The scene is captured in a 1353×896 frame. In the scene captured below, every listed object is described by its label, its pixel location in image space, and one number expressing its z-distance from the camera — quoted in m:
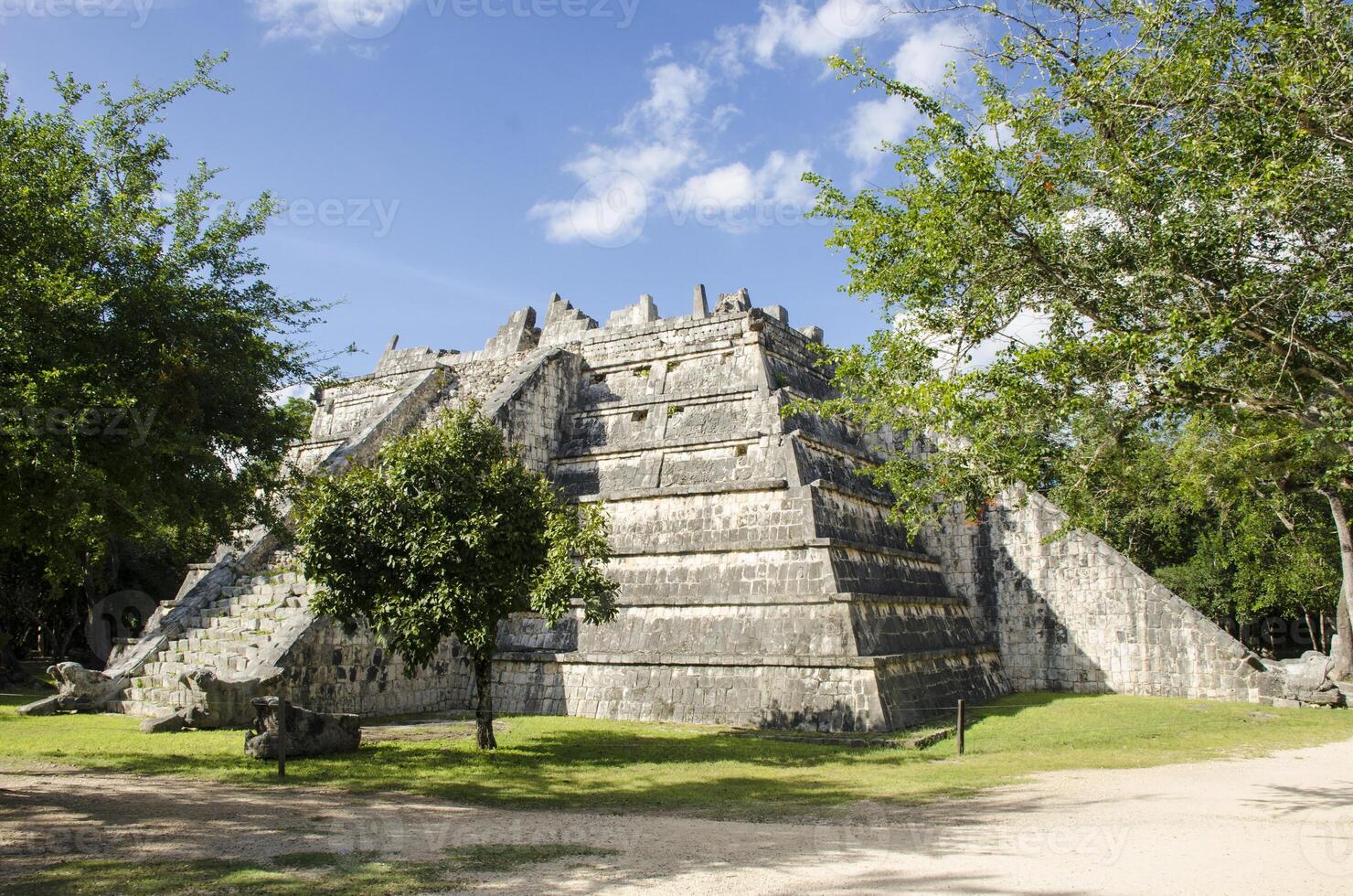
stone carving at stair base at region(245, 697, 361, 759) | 10.75
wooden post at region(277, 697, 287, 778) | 9.95
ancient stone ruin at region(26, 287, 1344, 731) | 14.20
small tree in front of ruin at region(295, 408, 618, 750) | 11.16
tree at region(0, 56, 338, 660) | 8.47
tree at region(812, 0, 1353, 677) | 7.86
